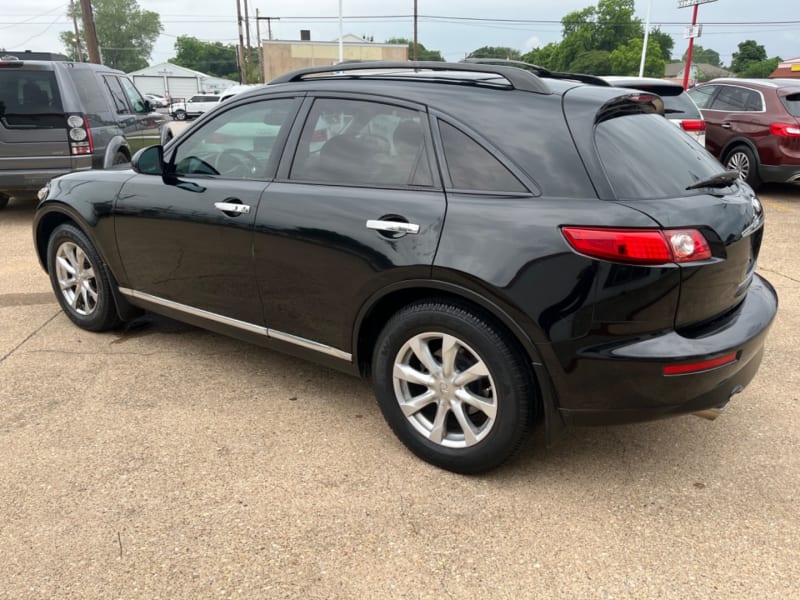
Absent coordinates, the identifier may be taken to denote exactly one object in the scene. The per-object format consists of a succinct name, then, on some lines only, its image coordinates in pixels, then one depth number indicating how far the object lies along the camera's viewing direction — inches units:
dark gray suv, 301.1
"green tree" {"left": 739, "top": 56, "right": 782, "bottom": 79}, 3437.0
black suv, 93.7
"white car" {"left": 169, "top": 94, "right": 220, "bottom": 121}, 1315.2
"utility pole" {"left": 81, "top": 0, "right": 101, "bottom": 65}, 682.8
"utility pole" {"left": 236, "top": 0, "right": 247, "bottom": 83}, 1742.1
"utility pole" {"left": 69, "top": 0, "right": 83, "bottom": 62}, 2417.3
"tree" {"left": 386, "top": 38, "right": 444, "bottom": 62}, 4234.3
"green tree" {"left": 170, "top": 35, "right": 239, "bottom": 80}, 4953.3
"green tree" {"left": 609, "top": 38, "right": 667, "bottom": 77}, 3171.8
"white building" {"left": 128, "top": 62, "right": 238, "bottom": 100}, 3403.1
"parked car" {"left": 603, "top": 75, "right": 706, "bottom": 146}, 323.0
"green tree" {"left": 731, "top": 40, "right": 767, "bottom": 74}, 3927.4
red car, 360.5
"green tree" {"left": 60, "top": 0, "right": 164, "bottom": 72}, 4421.8
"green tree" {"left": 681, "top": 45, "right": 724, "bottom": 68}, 5698.8
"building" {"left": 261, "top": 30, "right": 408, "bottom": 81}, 2105.1
